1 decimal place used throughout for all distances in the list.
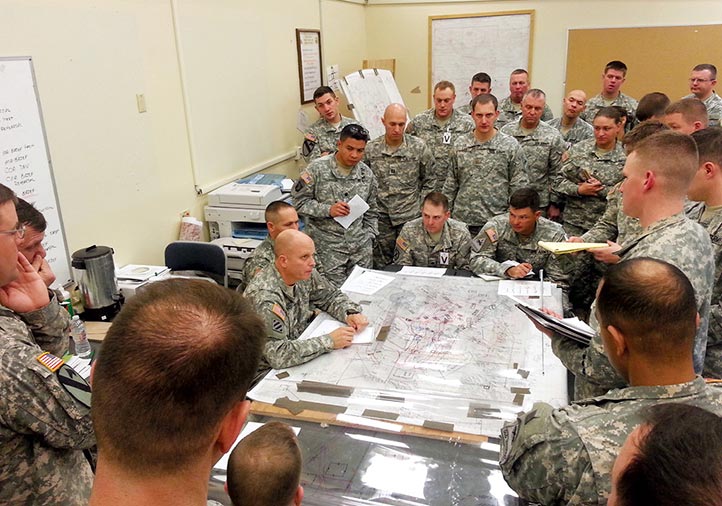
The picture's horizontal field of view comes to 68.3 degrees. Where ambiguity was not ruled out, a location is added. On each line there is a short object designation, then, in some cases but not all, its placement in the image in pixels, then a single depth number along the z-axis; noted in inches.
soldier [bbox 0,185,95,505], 46.6
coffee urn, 109.8
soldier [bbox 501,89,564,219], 172.7
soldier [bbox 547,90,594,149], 193.5
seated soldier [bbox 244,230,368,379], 85.3
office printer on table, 151.4
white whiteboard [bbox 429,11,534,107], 263.3
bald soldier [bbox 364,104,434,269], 164.6
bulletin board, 241.6
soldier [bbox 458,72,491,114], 216.1
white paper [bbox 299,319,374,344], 91.7
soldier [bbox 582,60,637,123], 206.8
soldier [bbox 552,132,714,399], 63.1
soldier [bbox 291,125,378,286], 144.7
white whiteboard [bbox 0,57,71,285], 98.7
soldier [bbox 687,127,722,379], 83.8
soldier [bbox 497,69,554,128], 215.6
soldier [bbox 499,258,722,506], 45.7
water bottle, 97.2
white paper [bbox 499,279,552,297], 110.7
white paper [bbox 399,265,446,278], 121.6
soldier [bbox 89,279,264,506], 27.8
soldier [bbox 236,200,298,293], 111.7
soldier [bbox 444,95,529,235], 159.0
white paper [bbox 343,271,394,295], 113.7
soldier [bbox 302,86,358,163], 192.9
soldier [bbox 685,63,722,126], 200.4
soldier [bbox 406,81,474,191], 185.5
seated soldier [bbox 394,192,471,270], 134.5
